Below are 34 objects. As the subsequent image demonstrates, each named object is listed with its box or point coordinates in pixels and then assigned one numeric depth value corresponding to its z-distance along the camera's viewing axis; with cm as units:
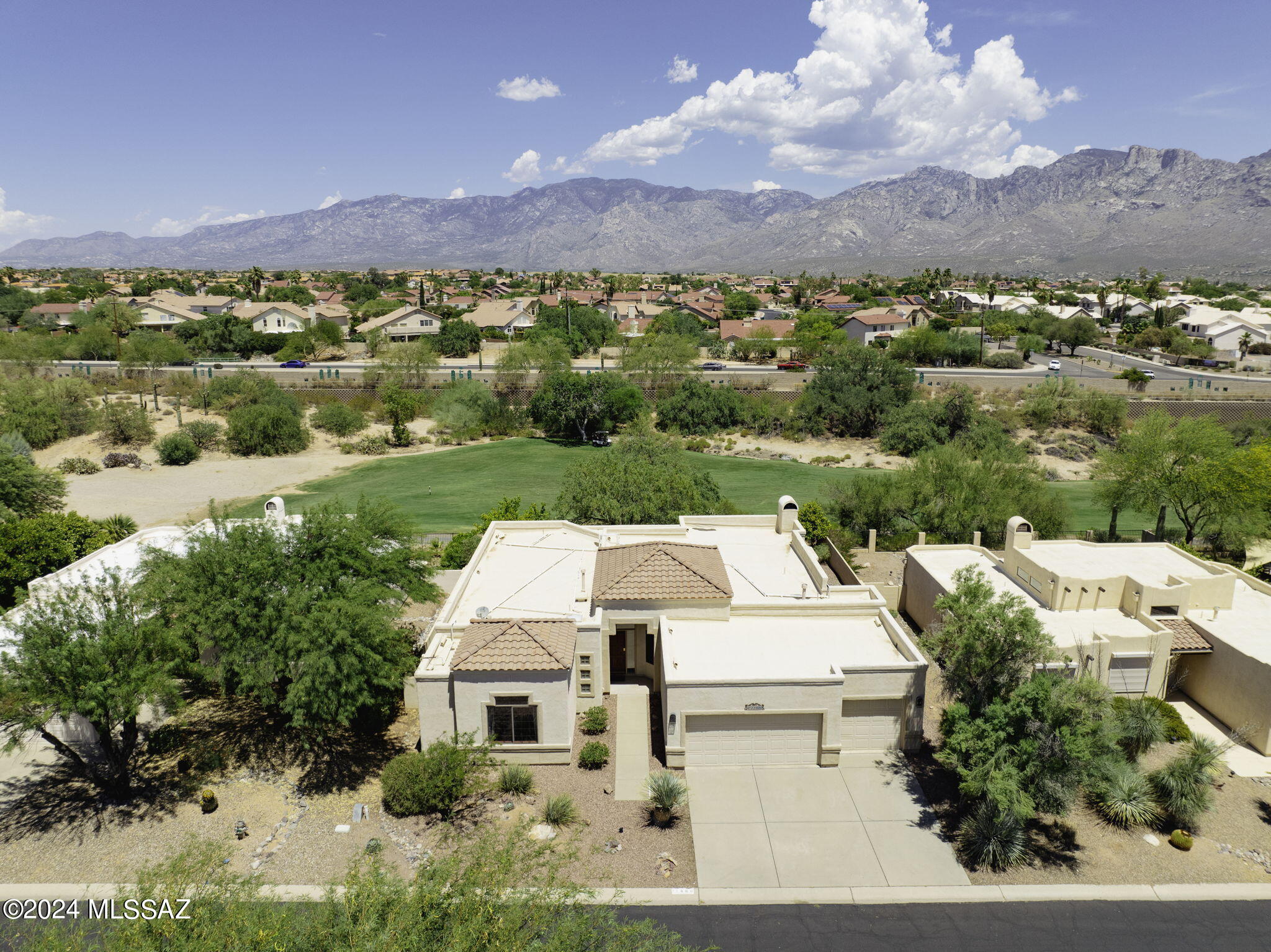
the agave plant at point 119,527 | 3381
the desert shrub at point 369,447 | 6562
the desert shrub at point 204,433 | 6406
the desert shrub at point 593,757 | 2061
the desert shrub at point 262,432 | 6347
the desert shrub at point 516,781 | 1964
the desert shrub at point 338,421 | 6919
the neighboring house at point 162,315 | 11069
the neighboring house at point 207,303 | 11869
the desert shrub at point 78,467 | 5750
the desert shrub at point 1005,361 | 9319
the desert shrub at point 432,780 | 1862
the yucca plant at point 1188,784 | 1858
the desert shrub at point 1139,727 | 2072
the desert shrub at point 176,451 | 6075
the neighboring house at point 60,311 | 11550
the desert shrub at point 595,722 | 2206
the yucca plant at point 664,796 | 1855
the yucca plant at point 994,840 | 1733
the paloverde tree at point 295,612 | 1925
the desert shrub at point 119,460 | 5981
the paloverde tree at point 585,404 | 6950
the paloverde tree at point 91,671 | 1742
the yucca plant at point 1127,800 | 1861
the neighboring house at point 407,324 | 11175
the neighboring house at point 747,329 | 11256
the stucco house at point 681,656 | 2031
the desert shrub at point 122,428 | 6366
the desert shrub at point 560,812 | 1850
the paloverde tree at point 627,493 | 3372
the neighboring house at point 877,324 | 11169
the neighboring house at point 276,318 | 11225
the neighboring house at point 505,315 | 11625
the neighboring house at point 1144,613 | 2269
